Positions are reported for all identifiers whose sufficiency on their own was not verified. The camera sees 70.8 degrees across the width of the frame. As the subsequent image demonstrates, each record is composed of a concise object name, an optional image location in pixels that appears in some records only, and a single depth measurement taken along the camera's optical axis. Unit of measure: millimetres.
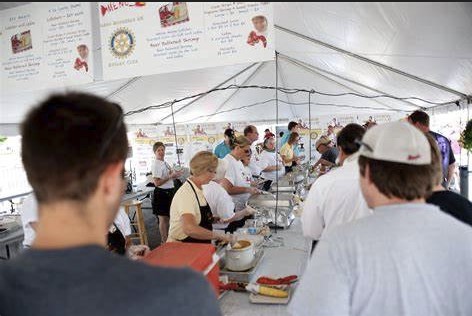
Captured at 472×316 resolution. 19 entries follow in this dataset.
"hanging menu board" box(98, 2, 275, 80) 1848
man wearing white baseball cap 903
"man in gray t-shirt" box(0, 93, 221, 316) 535
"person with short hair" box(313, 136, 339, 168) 5346
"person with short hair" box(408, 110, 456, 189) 3033
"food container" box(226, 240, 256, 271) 1774
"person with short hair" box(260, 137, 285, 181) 5441
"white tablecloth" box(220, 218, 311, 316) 1511
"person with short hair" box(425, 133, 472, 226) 1491
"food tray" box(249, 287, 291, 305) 1536
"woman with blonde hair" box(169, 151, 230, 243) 2139
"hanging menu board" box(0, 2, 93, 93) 2107
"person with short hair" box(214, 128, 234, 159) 5352
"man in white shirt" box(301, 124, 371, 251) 1685
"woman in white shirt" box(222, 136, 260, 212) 3559
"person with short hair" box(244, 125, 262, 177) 4930
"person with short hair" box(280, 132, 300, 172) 6148
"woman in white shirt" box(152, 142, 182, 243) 4703
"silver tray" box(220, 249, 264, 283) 1723
